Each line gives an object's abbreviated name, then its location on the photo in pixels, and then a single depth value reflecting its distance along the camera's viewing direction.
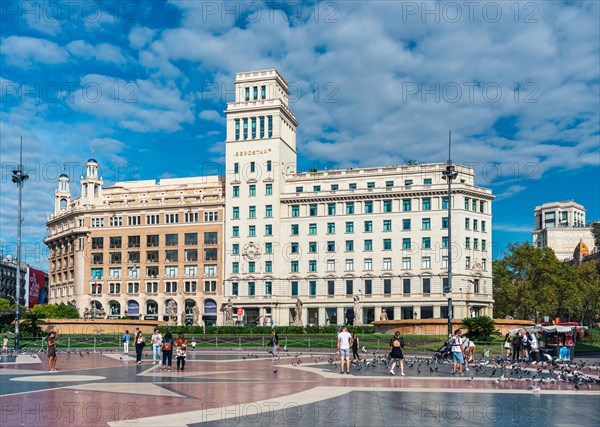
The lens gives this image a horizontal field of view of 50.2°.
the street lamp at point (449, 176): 40.00
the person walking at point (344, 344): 26.69
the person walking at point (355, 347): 33.70
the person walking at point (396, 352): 25.62
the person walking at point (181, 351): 28.57
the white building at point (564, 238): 182.07
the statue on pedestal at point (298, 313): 81.25
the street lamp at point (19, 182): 44.94
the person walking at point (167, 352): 28.84
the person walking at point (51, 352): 28.23
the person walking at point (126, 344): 42.91
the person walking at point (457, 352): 26.45
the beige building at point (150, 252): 99.25
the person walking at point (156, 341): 33.75
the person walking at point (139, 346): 32.59
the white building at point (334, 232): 88.62
